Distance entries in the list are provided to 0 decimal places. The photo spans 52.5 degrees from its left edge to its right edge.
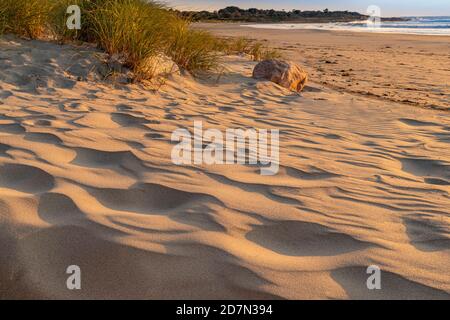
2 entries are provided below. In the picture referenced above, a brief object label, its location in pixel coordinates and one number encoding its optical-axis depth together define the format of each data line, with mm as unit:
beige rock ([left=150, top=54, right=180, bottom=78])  5217
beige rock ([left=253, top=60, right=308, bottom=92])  6195
